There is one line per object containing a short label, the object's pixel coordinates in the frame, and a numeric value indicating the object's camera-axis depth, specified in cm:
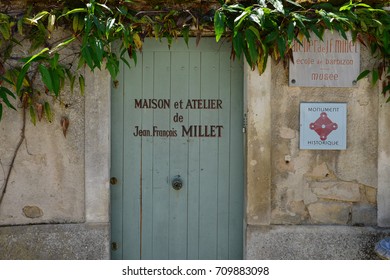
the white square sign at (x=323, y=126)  464
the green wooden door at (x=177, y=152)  481
